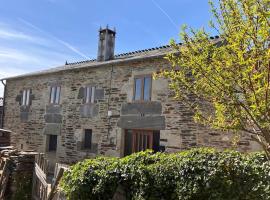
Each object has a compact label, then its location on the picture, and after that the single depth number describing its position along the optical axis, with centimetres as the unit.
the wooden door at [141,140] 876
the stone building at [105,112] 819
